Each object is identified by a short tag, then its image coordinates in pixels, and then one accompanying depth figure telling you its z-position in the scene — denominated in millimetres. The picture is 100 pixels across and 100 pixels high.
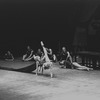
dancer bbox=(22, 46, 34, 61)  17148
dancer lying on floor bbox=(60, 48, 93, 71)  13872
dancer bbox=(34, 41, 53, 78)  12212
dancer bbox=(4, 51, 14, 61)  18219
